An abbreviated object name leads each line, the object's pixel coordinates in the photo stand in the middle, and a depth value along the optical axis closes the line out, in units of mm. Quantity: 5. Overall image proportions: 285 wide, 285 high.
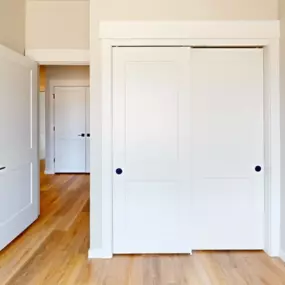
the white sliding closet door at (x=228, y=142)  2374
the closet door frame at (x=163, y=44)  2272
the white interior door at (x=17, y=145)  2442
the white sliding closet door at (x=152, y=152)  2310
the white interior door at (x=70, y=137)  6389
